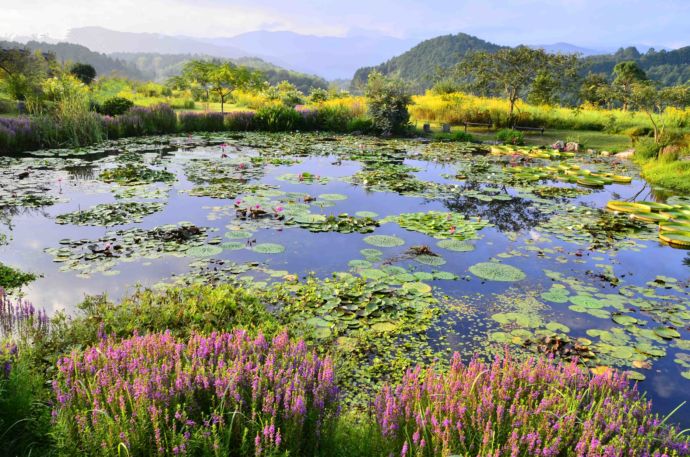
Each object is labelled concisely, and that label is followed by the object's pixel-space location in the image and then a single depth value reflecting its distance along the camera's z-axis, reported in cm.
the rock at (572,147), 1627
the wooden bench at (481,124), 2085
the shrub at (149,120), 1518
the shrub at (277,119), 1834
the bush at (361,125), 1898
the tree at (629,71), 4692
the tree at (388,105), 1805
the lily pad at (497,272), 534
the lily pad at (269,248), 582
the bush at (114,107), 1728
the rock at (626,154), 1492
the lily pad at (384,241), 630
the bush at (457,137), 1777
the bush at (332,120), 1934
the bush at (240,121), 1795
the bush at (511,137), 1701
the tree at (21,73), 1822
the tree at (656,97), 1477
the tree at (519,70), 2048
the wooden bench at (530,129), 1958
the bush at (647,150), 1376
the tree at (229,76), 1969
